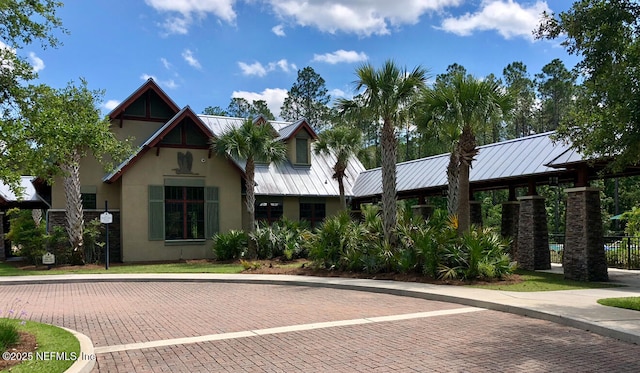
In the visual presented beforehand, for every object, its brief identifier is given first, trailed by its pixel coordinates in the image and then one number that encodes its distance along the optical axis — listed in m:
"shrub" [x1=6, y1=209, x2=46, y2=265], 22.53
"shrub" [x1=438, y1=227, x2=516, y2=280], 15.16
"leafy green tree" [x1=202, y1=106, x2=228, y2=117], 70.34
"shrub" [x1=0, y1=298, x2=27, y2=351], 6.94
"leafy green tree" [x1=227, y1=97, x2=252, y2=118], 71.69
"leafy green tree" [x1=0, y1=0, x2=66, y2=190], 7.55
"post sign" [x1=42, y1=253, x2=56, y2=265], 21.36
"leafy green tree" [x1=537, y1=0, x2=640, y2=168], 9.58
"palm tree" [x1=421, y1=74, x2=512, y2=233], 16.39
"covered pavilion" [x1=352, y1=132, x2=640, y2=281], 15.72
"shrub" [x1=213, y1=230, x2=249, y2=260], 24.17
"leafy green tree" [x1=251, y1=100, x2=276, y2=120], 69.56
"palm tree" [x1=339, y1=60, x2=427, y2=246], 17.67
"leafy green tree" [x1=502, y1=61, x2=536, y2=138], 55.59
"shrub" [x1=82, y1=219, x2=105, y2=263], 23.05
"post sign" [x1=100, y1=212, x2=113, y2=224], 21.14
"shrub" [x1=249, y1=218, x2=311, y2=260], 23.88
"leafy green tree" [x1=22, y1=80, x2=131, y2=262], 7.84
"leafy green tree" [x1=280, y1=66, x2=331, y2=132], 63.88
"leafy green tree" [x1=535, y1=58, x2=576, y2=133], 53.03
